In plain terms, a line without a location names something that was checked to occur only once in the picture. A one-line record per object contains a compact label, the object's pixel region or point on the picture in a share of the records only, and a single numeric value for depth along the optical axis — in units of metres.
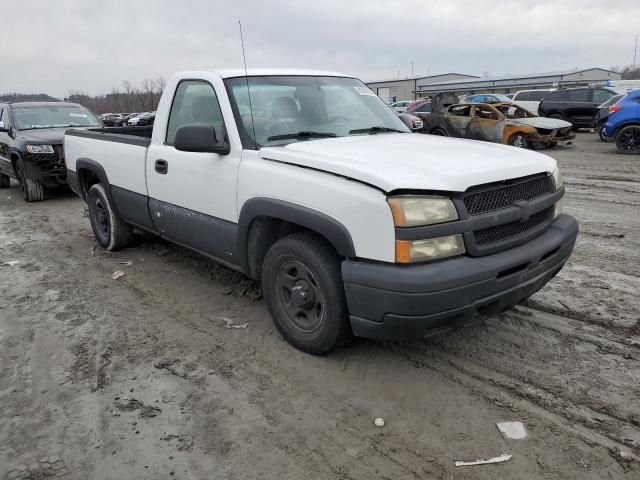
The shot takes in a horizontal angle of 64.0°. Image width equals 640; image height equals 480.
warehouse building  50.59
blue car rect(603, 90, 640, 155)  12.90
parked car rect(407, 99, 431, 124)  22.81
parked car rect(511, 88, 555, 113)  22.85
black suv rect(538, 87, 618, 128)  19.45
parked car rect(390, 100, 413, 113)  34.44
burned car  14.27
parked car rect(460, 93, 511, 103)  23.62
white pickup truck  2.73
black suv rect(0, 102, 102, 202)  9.31
